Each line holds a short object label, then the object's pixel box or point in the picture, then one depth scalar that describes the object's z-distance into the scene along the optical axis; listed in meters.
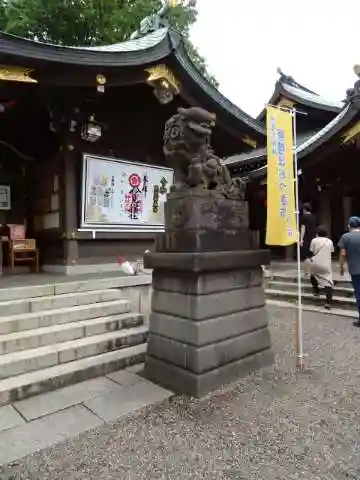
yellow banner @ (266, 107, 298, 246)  4.49
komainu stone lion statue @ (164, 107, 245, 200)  4.13
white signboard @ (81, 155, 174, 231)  7.62
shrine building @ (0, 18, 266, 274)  6.70
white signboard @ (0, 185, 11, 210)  8.25
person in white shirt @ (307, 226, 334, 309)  7.79
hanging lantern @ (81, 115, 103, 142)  7.43
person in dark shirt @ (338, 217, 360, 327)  6.43
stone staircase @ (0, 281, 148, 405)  3.89
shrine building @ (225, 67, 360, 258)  10.78
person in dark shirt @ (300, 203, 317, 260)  9.21
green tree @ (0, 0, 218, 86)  14.98
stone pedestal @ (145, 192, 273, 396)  3.84
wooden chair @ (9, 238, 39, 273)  7.70
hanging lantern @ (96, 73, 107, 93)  6.48
